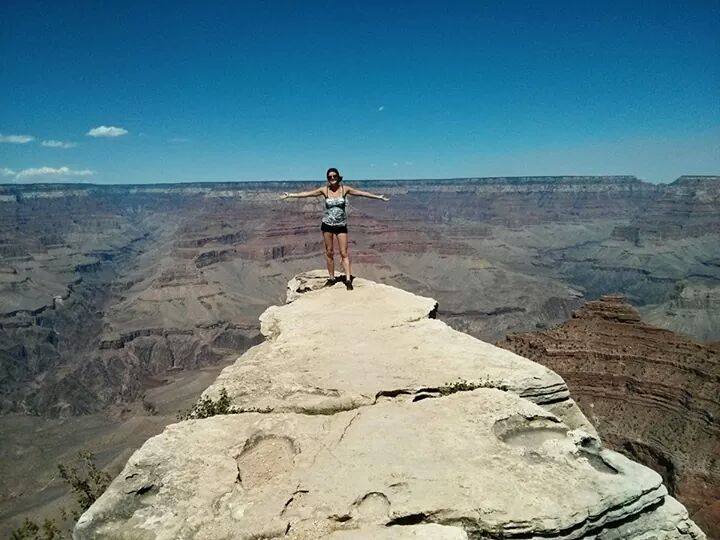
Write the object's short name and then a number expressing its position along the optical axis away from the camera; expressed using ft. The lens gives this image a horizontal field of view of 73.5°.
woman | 30.32
